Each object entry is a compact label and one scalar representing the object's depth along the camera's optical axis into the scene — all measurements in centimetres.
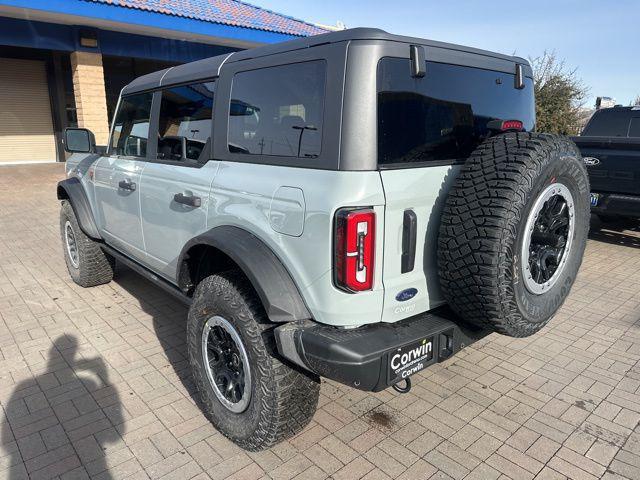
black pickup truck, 593
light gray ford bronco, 200
